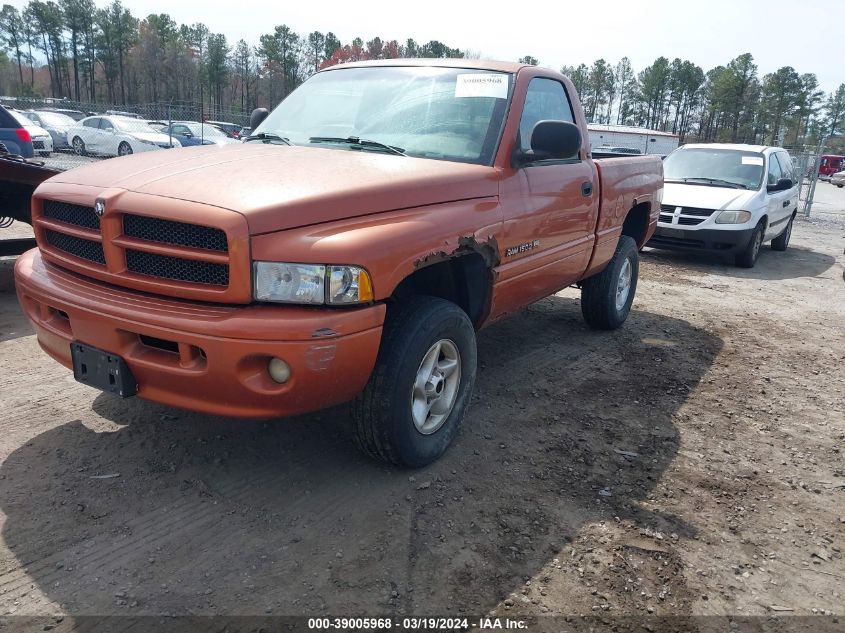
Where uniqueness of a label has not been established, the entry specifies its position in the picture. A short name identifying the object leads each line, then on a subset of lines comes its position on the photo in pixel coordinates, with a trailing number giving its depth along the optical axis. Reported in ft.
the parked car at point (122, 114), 64.25
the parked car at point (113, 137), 67.56
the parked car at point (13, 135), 28.76
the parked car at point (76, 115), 79.82
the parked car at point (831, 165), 152.25
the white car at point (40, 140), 63.67
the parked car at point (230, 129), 77.14
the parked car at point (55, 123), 76.59
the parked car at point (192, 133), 68.39
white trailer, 132.16
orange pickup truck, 8.30
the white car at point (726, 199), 31.63
